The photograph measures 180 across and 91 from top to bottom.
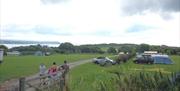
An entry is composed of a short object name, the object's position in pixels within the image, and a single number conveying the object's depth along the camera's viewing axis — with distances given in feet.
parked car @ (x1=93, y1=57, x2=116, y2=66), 69.09
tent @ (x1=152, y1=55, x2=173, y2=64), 74.23
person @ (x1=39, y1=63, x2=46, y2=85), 27.43
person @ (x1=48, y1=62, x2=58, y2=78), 22.92
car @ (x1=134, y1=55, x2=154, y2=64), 73.42
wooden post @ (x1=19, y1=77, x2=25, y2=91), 11.34
